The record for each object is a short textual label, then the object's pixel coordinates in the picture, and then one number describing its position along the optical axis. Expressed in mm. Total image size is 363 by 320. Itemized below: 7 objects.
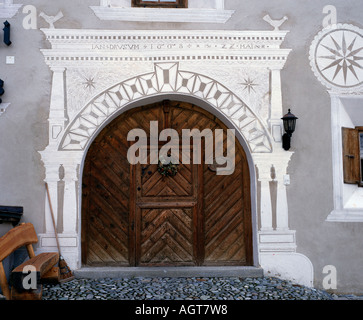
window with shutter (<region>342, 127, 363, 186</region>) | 5027
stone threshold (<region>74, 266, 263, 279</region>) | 4754
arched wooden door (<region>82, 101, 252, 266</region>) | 5137
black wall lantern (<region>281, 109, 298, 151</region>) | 4750
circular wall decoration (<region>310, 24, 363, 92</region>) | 5070
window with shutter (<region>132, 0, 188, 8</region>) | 5184
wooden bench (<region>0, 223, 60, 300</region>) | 3701
